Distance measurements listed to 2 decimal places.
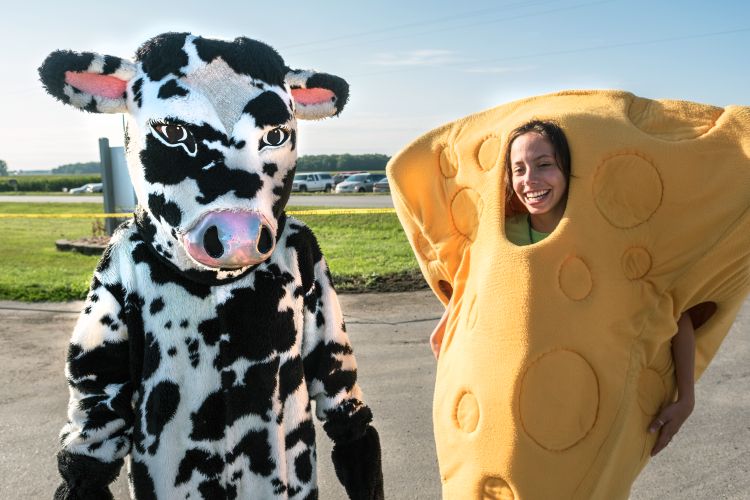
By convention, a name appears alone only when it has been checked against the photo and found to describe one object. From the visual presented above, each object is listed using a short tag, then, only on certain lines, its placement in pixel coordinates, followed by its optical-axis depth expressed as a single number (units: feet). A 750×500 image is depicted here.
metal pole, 30.04
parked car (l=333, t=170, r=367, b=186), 114.38
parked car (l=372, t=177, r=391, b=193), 93.91
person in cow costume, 5.57
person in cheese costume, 6.06
